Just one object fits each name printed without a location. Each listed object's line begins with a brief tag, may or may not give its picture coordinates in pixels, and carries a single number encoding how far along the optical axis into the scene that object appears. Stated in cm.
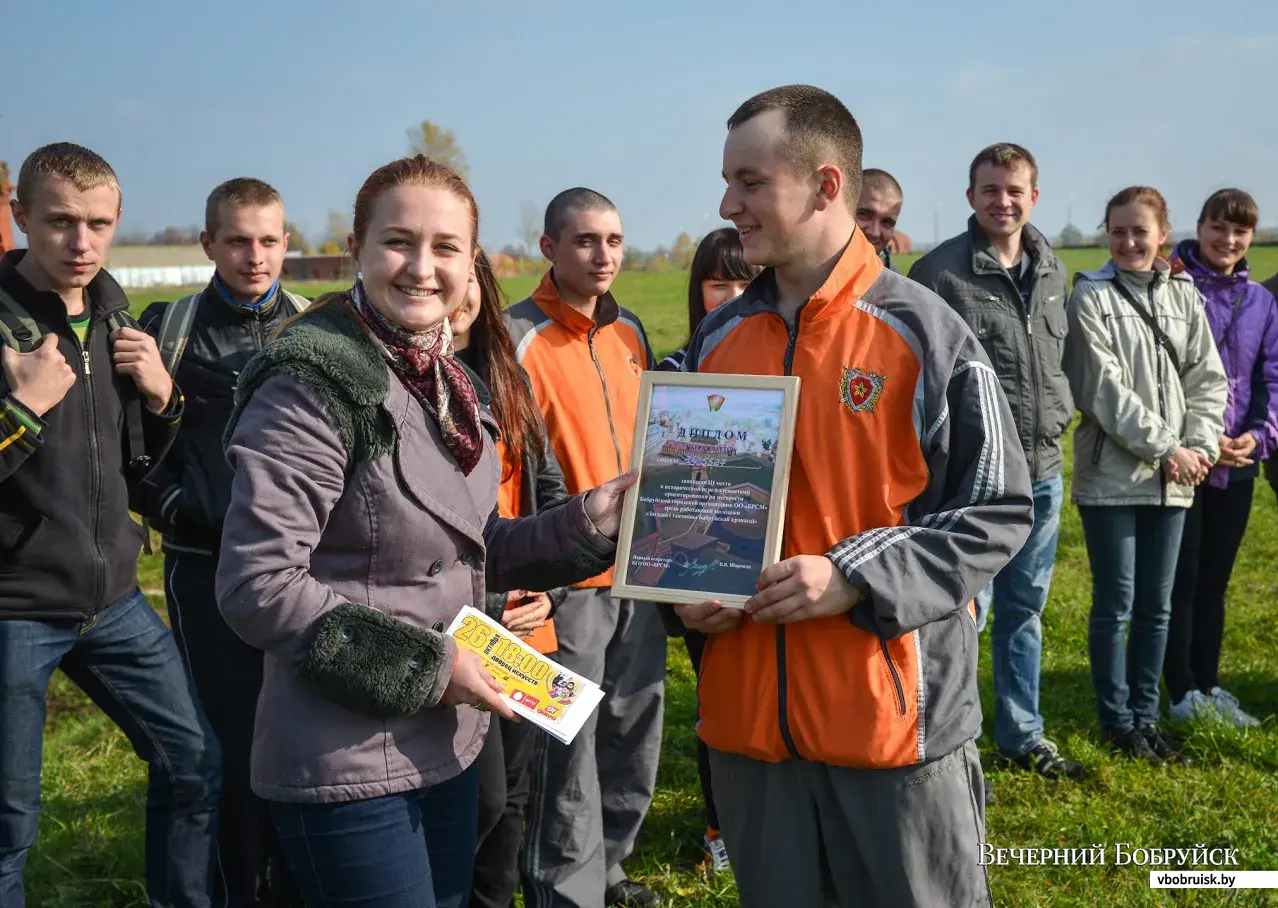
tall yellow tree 5408
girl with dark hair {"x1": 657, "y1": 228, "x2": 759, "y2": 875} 527
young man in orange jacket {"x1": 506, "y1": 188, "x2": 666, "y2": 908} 429
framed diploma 262
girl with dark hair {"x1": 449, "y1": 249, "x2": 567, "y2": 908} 397
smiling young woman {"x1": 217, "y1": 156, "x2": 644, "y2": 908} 223
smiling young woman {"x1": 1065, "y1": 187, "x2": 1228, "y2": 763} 563
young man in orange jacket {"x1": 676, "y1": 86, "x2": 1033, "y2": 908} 260
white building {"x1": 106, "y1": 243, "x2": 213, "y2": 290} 5062
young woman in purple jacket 610
